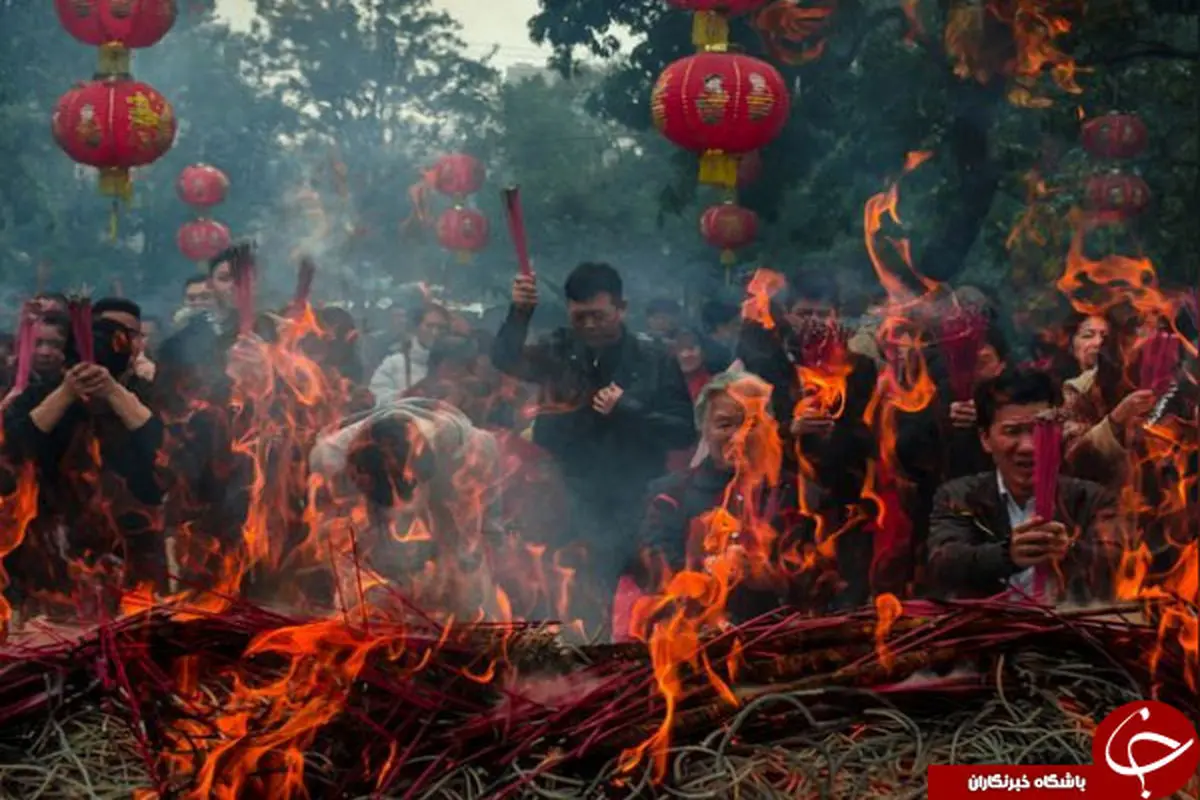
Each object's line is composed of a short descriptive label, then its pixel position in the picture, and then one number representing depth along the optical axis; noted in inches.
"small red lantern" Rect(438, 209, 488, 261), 390.3
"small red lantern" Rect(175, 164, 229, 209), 396.5
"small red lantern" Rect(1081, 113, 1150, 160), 340.8
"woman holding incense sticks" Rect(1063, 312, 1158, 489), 166.2
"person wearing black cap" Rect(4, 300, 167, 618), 173.5
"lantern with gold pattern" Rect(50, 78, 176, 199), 254.2
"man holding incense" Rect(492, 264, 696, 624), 186.2
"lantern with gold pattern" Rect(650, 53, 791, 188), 239.0
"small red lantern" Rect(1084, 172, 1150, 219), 346.6
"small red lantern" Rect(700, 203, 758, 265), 343.6
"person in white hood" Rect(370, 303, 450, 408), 246.3
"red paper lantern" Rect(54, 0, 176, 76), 236.5
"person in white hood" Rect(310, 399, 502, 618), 143.8
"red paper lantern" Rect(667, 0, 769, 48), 230.1
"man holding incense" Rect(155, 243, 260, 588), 185.0
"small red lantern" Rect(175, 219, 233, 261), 399.9
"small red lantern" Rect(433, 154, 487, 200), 377.7
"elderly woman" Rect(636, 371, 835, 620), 154.9
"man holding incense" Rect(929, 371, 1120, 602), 124.3
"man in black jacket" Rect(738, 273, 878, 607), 171.0
